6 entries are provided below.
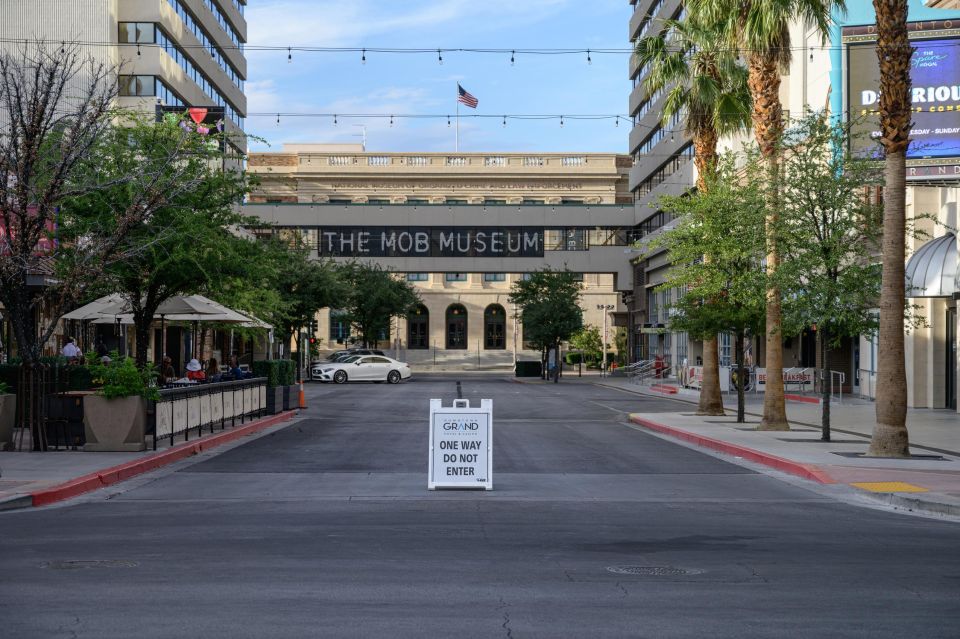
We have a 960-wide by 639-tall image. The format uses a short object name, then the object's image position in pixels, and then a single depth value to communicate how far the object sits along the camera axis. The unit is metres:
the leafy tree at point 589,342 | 85.75
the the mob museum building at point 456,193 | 97.12
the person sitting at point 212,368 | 36.86
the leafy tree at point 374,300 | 74.88
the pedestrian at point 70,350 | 31.60
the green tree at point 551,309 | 66.31
